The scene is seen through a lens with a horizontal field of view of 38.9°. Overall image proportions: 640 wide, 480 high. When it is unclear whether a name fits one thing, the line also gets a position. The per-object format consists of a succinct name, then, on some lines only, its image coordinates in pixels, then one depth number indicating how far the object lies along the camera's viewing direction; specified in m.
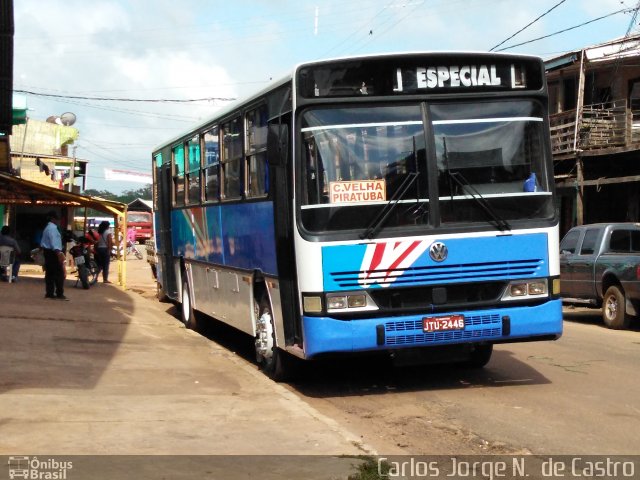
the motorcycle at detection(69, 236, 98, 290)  23.28
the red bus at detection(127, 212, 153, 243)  66.94
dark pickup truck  15.96
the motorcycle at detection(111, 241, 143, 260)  53.22
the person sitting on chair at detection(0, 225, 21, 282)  23.69
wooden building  26.69
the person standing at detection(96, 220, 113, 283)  26.44
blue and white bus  8.71
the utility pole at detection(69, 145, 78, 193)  45.28
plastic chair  23.45
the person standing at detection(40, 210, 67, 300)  19.09
